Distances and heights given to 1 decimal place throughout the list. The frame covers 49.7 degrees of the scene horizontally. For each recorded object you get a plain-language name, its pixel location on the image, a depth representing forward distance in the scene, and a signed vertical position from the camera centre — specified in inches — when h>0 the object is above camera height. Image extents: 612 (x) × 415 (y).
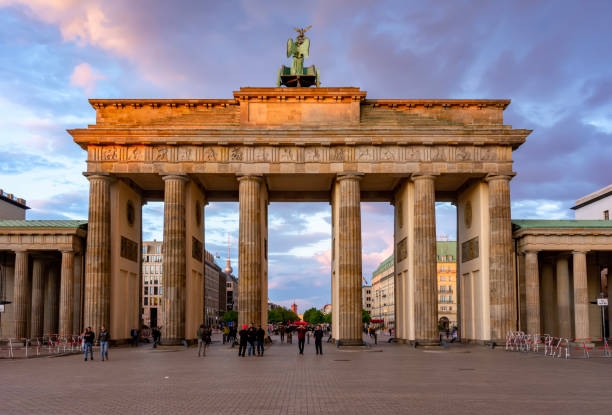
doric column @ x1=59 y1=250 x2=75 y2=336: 1841.8 -19.1
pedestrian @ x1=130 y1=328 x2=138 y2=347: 1953.7 -154.1
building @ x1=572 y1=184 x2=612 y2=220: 2999.5 +363.1
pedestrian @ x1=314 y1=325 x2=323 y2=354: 1464.1 -119.9
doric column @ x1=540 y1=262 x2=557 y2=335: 2021.5 -48.6
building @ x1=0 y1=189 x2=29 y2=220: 3043.8 +369.4
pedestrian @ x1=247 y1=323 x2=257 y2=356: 1375.5 -110.6
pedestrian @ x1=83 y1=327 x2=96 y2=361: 1267.3 -106.0
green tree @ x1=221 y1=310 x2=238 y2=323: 6104.3 -311.8
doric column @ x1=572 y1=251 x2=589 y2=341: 1801.2 -43.5
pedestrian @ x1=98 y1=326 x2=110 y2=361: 1267.2 -111.6
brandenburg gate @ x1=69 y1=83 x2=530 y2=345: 1796.3 +312.6
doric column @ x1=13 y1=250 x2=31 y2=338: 1894.7 -24.4
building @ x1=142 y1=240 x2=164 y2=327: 5866.1 -38.9
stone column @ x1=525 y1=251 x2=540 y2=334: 1809.8 -26.4
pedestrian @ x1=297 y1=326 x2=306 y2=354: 1496.1 -122.5
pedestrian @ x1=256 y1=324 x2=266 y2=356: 1385.6 -119.7
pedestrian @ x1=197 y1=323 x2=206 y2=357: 1382.9 -109.4
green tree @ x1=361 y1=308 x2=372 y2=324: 6255.9 -345.7
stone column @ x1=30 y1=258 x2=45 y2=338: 1962.4 -44.0
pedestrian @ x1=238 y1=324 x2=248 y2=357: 1348.4 -115.3
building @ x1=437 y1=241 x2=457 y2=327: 5068.9 -8.6
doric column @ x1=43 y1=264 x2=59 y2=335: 2074.2 -56.9
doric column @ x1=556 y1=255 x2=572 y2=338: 1875.0 -48.0
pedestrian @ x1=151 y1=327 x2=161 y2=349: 1758.7 -143.8
